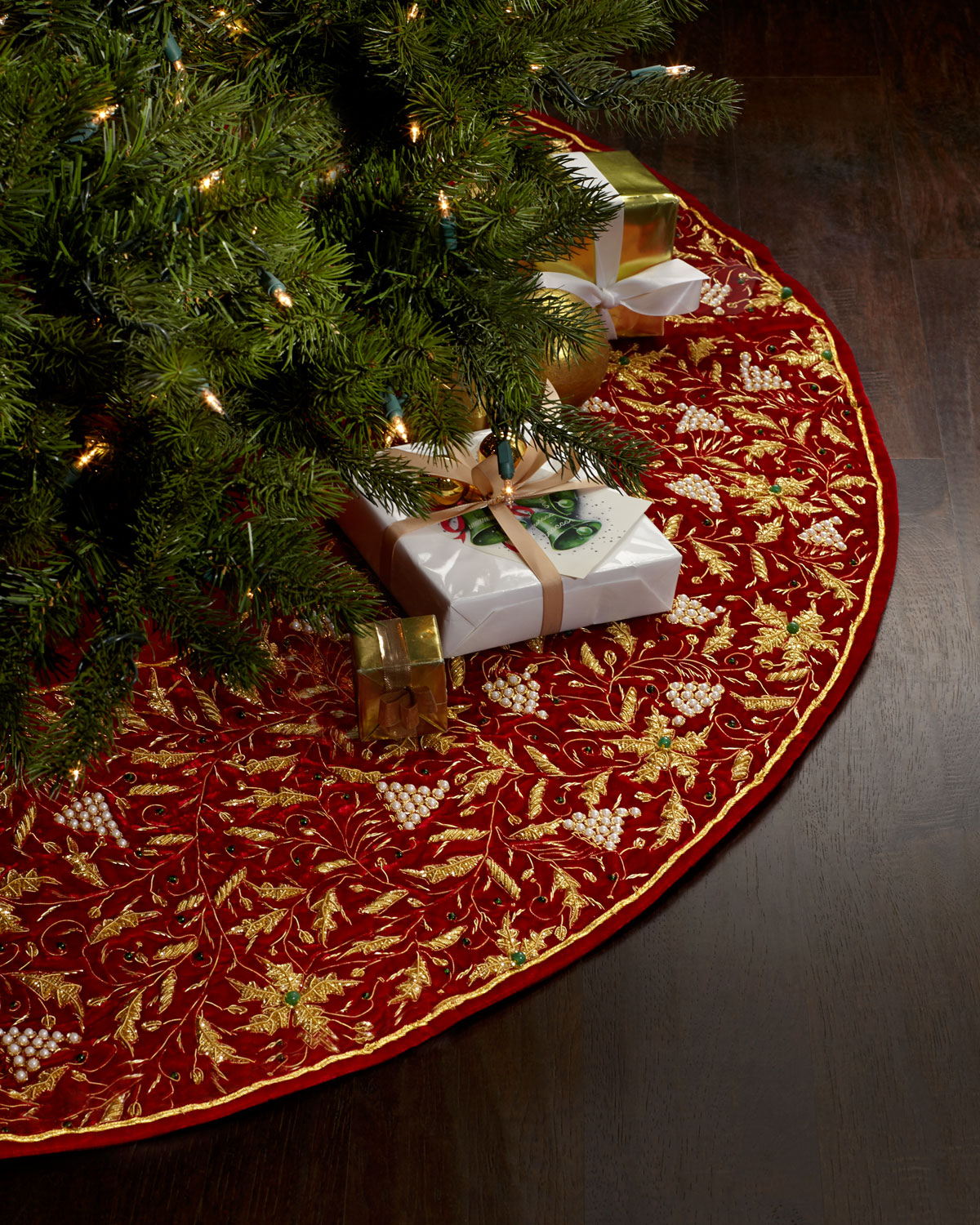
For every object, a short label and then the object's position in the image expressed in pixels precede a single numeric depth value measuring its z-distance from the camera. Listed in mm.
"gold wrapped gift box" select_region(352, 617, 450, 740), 2416
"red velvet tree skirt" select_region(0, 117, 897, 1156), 2308
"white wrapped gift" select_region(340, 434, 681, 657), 2475
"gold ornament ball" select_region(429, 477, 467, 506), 2503
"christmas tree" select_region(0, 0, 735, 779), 2020
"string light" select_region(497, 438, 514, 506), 2402
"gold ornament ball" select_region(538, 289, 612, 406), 2640
